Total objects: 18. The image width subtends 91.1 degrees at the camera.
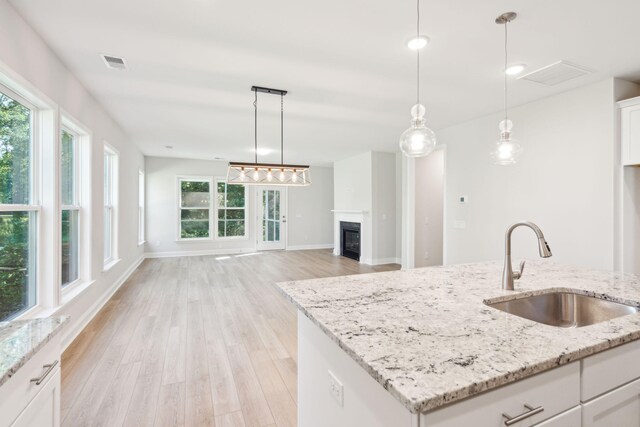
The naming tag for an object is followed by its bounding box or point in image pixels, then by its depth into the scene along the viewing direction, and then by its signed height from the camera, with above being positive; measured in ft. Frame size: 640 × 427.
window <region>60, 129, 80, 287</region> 10.77 +0.17
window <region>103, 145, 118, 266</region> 15.78 +0.55
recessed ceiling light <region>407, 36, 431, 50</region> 7.95 +4.42
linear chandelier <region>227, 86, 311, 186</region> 11.11 +1.50
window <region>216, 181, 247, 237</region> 28.91 +0.30
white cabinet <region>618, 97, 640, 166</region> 9.93 +2.66
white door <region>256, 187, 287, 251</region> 30.37 -0.52
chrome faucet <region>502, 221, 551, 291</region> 5.47 -0.97
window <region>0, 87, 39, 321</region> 7.25 +0.10
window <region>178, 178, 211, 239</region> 27.86 +0.43
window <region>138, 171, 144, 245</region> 24.29 +0.45
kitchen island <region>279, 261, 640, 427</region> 2.71 -1.42
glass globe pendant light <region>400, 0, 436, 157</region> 6.58 +1.59
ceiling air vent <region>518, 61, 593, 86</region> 9.53 +4.45
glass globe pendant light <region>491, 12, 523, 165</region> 7.87 +1.68
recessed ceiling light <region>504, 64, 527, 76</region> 9.56 +4.47
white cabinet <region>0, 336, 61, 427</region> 3.15 -2.02
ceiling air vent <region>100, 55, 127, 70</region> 9.08 +4.50
